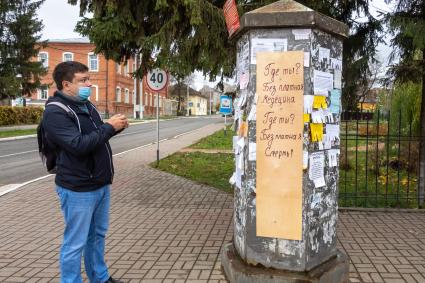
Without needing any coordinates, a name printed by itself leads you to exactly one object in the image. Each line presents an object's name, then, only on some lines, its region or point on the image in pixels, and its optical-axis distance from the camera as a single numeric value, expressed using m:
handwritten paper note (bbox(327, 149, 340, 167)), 4.41
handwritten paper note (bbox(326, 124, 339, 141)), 4.36
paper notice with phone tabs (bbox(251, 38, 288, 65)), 4.10
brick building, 63.53
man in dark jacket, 3.66
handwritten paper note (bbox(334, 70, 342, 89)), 4.45
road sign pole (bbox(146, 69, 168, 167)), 13.81
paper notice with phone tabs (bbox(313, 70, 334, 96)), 4.17
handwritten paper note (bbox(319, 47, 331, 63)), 4.20
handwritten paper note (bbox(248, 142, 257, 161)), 4.27
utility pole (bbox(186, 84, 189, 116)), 103.45
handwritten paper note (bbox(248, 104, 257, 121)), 4.24
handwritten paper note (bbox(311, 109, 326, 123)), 4.16
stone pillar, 4.09
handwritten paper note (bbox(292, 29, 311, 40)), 4.05
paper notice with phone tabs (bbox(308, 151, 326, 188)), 4.18
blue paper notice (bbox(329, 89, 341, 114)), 4.40
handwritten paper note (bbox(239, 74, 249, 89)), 4.35
